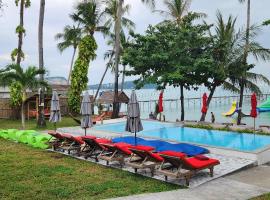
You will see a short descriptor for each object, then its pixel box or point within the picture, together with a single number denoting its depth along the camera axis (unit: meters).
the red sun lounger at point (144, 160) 9.95
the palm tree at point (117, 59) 27.48
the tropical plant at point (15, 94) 27.83
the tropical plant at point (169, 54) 24.47
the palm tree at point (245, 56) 22.16
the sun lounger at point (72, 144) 13.16
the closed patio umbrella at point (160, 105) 23.61
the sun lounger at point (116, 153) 11.04
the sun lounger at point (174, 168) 9.09
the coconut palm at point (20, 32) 28.31
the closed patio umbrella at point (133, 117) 12.01
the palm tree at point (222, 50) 23.19
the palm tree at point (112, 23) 31.95
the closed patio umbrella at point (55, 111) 16.48
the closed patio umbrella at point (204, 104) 22.39
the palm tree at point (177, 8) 28.00
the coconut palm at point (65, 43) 41.22
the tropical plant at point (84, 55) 29.42
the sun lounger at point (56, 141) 13.96
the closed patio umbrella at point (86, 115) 14.98
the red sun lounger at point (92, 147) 12.18
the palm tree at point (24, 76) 20.97
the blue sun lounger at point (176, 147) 12.62
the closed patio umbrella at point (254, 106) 16.80
